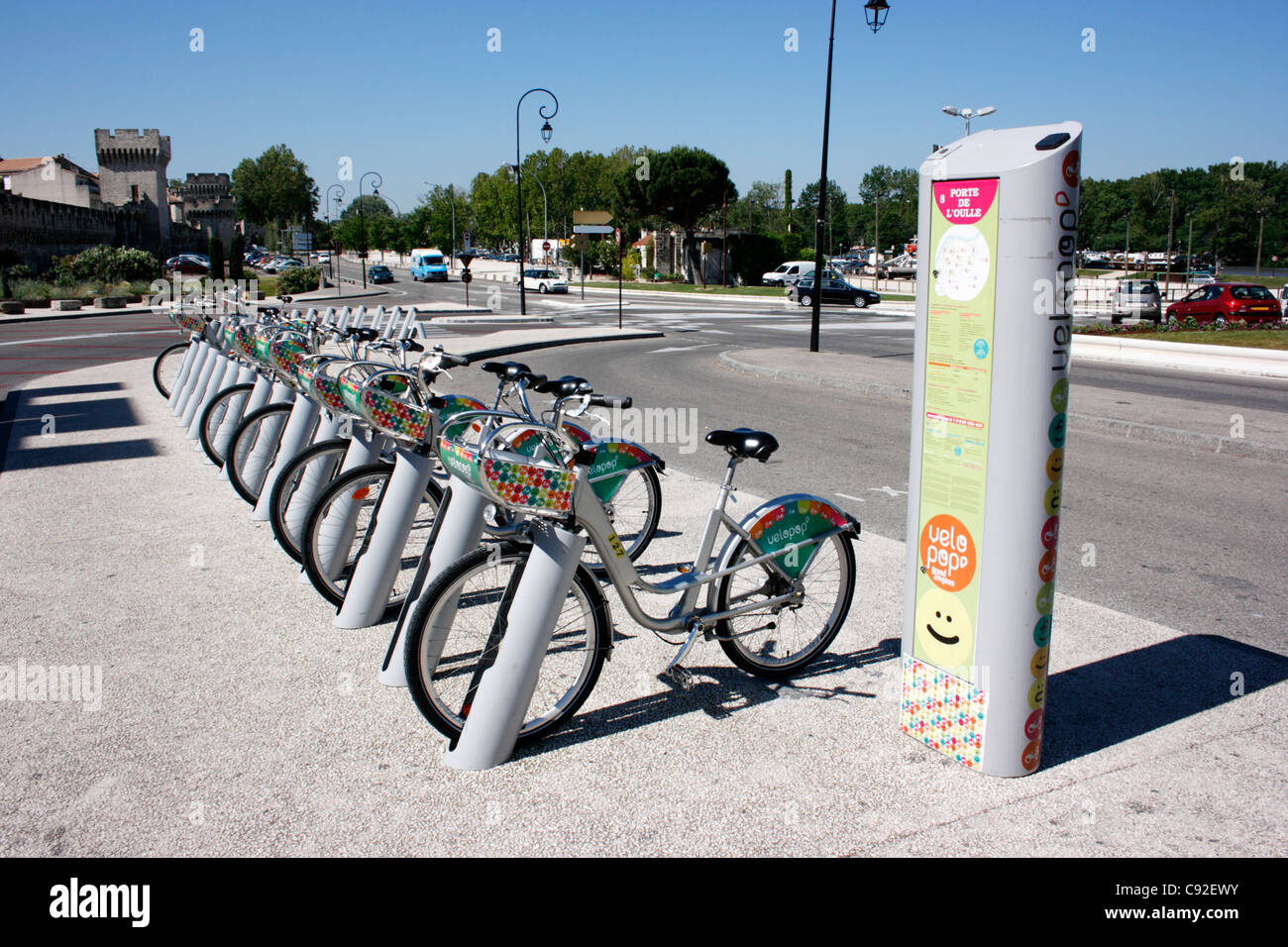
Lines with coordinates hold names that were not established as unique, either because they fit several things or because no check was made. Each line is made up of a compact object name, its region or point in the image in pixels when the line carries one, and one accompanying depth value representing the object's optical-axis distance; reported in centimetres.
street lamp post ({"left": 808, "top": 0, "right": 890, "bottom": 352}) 1809
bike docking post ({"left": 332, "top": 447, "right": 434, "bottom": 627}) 453
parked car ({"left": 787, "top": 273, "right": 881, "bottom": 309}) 3938
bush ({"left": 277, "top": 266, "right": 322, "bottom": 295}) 4844
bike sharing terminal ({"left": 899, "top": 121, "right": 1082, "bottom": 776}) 300
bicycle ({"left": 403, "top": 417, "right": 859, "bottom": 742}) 334
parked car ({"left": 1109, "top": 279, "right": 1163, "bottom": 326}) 3011
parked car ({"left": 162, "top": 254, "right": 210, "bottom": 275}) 5866
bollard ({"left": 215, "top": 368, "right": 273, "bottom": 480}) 697
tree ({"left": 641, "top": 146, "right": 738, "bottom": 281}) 7012
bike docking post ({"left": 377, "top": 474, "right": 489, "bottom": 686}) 428
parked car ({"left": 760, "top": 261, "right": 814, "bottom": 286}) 5753
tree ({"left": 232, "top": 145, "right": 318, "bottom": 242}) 13275
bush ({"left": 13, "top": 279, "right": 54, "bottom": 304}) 3556
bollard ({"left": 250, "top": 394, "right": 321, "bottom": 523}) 584
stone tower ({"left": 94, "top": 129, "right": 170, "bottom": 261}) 8800
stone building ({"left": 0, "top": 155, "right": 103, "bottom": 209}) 8094
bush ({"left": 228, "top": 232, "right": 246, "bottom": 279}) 5178
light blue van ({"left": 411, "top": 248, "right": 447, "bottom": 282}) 6944
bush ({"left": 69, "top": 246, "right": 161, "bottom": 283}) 4494
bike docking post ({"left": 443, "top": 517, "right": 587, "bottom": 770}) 337
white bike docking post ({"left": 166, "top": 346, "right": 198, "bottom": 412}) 1063
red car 2662
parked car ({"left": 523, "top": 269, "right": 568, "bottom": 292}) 5162
